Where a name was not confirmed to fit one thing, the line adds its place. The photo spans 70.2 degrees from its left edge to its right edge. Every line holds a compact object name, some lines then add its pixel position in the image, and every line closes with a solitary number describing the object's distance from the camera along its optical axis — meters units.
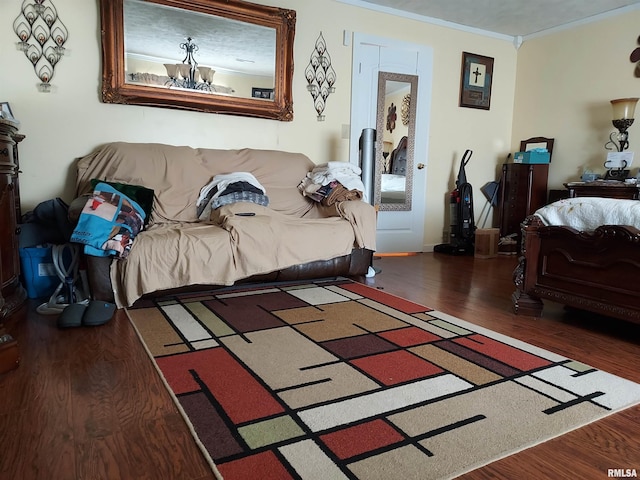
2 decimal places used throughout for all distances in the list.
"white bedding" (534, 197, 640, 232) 2.16
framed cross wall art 5.00
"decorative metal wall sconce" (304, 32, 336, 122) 4.18
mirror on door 4.59
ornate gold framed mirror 3.41
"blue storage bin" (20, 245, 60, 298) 2.73
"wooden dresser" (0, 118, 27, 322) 2.35
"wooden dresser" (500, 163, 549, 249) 4.84
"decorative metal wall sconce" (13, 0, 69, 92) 3.15
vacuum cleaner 4.82
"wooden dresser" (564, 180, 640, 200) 3.80
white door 4.43
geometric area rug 1.21
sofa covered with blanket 2.46
